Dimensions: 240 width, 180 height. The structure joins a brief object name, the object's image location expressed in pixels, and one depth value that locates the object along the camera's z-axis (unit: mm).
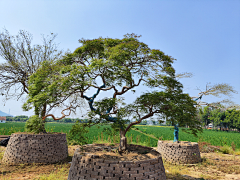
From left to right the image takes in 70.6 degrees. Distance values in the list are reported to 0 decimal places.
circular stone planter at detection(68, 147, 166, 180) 3738
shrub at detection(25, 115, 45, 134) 7957
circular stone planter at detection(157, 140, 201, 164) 8664
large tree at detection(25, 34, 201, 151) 4539
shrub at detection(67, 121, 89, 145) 4555
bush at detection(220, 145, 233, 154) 12545
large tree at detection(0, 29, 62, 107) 11391
